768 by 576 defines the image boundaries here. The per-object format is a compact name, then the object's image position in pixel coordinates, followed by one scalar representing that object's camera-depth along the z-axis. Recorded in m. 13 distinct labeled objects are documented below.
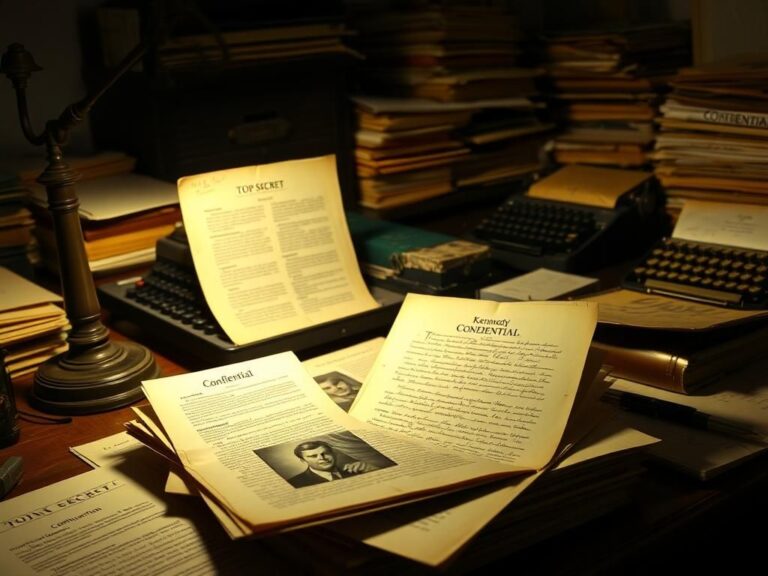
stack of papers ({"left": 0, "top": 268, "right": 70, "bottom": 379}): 1.26
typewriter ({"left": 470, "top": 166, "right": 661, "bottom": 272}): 1.57
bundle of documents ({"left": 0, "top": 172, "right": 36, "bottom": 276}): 1.58
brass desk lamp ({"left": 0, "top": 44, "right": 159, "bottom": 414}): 1.12
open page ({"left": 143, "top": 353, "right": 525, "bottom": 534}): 0.80
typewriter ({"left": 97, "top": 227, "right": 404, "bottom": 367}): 1.24
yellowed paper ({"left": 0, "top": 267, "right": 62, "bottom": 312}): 1.28
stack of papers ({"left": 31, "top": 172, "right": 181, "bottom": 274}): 1.61
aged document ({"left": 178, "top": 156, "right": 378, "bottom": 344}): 1.26
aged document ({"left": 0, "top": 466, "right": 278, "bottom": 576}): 0.83
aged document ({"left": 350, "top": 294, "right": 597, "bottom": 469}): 0.92
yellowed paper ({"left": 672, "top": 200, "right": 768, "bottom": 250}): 1.43
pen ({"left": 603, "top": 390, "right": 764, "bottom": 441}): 1.01
